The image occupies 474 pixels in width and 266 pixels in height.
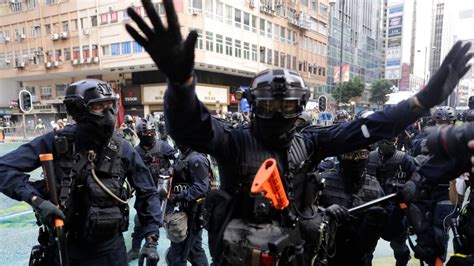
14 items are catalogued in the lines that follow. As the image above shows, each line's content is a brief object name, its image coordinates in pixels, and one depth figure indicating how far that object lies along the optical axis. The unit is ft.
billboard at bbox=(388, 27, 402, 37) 230.48
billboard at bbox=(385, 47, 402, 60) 226.17
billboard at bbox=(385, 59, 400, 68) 220.84
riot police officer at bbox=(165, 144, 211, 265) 12.39
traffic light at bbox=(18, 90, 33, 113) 46.52
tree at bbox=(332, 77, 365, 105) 137.39
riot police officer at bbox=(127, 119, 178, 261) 16.74
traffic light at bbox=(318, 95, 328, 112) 51.33
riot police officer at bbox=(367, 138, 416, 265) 12.70
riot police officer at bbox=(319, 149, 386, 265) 10.35
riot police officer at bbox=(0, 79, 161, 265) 8.23
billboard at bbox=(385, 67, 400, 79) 204.13
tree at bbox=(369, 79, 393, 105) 158.51
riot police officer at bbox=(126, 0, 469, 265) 5.49
